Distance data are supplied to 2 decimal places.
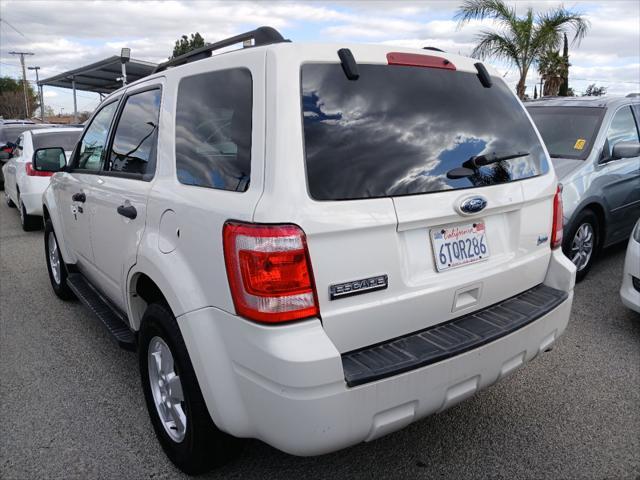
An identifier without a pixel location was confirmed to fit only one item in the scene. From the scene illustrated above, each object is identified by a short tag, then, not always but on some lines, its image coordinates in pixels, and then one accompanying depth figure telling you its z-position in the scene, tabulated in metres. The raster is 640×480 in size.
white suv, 1.97
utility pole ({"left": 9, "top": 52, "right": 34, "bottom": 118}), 60.59
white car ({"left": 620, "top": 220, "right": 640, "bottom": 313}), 4.07
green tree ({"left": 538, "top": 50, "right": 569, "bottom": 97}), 13.95
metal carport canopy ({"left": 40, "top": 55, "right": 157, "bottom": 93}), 23.05
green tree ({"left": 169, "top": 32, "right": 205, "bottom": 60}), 39.29
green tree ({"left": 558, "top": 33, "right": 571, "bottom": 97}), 14.32
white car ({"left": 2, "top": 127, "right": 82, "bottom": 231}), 8.06
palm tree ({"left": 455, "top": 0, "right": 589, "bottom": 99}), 12.99
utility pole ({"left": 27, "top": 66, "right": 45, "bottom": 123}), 39.36
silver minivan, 5.16
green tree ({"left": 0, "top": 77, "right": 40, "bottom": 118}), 65.12
